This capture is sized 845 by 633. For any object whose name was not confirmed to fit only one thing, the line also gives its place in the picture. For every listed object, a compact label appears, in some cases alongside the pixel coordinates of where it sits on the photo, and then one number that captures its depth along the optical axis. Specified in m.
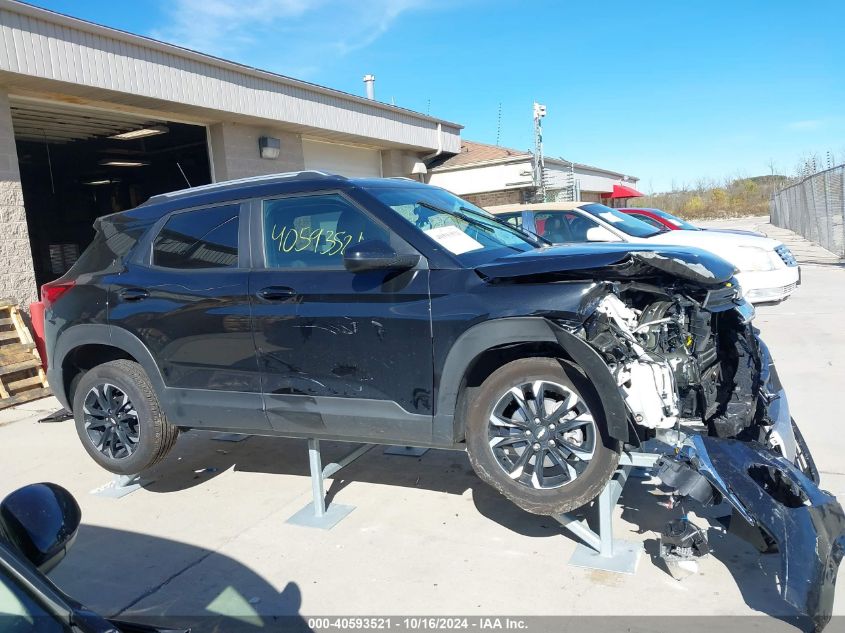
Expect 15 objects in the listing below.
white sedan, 9.50
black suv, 3.36
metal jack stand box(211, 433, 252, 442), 6.13
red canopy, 33.00
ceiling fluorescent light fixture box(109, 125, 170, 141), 11.53
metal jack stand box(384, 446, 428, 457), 5.39
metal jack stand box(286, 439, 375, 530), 4.22
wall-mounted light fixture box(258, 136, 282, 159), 11.46
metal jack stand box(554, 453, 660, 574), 3.47
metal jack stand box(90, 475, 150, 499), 4.89
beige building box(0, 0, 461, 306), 8.01
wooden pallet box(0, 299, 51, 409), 7.77
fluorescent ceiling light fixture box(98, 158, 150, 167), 14.95
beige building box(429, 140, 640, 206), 18.81
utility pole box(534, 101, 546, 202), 19.22
